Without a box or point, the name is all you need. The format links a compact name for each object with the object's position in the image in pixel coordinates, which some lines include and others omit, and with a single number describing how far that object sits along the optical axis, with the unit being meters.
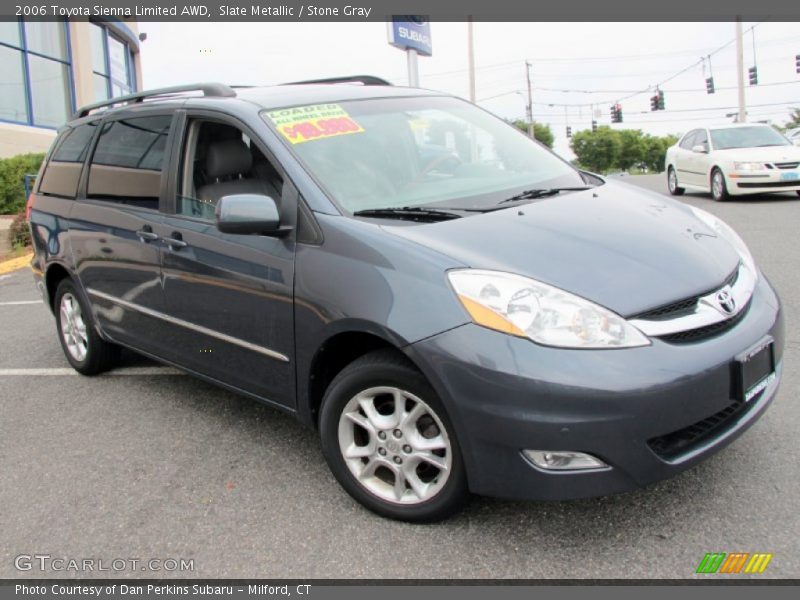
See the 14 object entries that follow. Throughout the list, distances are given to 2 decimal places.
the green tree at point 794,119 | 68.19
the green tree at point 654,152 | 101.62
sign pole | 19.00
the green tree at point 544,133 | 91.61
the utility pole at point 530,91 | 73.44
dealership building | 17.33
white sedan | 12.11
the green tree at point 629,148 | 99.44
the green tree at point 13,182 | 13.83
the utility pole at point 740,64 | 33.03
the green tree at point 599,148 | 98.69
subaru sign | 18.53
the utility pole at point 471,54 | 31.62
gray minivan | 2.47
